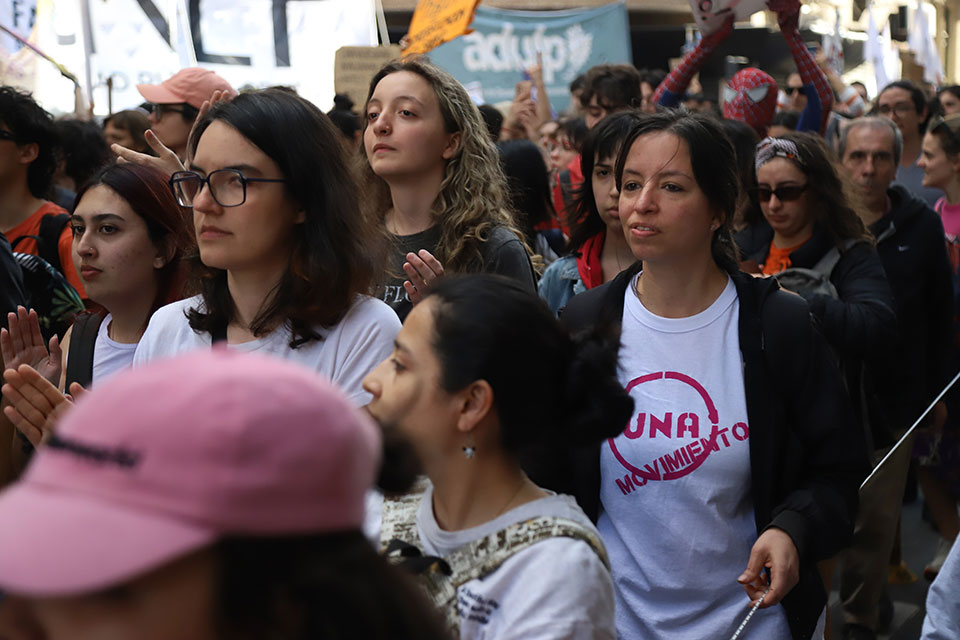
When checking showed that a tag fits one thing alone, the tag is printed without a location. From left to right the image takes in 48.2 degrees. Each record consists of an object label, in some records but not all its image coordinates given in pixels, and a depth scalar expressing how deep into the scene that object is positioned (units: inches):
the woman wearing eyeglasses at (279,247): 99.3
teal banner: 553.3
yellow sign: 233.1
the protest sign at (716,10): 211.5
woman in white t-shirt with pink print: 97.8
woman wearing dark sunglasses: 155.5
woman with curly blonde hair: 133.9
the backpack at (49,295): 152.1
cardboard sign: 266.4
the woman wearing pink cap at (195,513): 35.0
